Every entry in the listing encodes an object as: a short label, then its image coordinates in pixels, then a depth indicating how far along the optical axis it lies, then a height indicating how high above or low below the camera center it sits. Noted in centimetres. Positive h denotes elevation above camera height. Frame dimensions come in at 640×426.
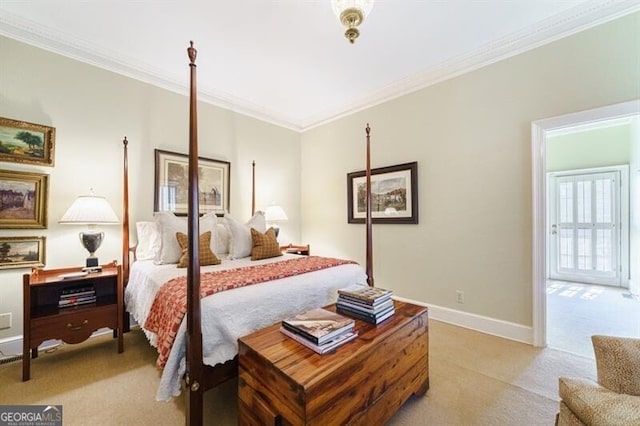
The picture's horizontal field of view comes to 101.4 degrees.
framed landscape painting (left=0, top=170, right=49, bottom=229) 221 +12
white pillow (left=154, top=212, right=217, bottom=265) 248 -21
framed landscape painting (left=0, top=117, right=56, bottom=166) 223 +63
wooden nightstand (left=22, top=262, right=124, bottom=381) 196 -77
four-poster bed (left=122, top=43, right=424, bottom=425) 131 -57
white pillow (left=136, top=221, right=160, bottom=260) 273 -28
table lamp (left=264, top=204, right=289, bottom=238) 380 -1
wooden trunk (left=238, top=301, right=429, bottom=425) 107 -76
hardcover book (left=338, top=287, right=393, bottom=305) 161 -52
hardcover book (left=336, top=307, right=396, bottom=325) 158 -64
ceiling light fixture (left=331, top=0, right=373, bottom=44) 155 +121
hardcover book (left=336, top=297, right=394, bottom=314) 160 -58
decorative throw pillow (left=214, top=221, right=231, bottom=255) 300 -31
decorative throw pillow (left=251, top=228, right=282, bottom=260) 282 -35
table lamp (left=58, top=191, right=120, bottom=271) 224 -3
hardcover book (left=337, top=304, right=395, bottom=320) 159 -62
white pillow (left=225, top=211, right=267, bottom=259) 292 -29
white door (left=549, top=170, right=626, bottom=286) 430 -22
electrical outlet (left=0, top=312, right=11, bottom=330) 222 -92
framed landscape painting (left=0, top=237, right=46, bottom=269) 223 -34
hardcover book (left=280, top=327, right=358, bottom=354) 125 -64
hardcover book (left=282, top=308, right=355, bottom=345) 128 -59
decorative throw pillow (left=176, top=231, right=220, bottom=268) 249 -36
